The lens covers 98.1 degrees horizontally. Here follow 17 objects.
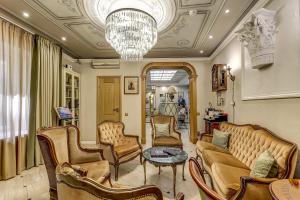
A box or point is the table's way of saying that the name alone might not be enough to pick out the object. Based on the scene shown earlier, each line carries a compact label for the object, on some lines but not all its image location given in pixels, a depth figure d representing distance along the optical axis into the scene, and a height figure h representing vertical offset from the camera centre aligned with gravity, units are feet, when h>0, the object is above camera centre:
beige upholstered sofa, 3.98 -2.74
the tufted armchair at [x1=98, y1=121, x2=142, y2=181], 7.86 -2.98
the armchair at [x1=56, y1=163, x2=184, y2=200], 2.14 -1.56
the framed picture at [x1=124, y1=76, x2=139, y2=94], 14.18 +1.79
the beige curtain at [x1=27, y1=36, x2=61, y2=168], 8.85 +0.83
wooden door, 14.41 +0.29
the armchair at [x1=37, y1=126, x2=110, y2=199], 5.33 -2.48
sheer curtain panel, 7.36 +0.39
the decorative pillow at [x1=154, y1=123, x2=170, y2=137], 10.83 -2.49
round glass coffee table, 6.42 -3.03
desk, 10.40 -2.05
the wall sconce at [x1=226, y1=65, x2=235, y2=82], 9.44 +1.87
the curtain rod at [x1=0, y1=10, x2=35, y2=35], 7.29 +4.81
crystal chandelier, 6.23 +3.54
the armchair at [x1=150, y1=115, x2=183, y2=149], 9.46 -2.91
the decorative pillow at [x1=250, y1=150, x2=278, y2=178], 4.50 -2.41
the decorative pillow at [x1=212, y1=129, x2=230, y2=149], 8.15 -2.50
